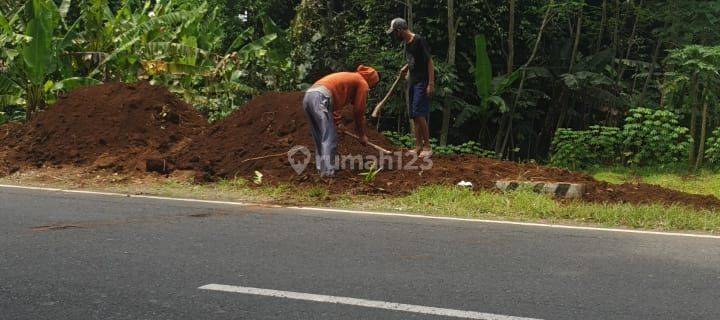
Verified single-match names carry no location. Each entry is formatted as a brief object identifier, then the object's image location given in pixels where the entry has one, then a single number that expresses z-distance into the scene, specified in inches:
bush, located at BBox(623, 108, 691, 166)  538.6
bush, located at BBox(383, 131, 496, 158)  602.5
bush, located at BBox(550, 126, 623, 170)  568.4
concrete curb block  350.6
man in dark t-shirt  392.5
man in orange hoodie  372.2
